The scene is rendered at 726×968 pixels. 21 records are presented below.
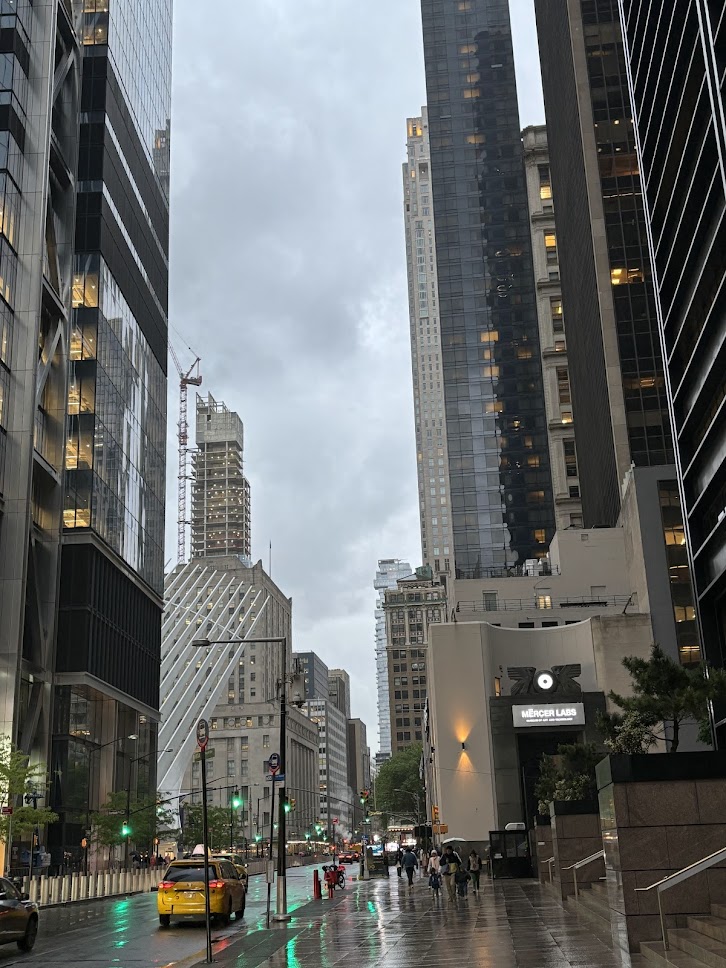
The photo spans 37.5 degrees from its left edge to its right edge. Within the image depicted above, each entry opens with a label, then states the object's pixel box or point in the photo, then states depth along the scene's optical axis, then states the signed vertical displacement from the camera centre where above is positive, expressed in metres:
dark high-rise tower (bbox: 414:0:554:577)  146.38 +74.12
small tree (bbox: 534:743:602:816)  47.22 +1.92
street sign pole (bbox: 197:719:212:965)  20.11 +1.53
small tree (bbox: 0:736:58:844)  51.91 +2.06
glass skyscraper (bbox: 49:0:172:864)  78.81 +31.59
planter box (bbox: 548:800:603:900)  32.81 -0.80
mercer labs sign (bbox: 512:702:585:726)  77.56 +7.15
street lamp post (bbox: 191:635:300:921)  31.94 -0.49
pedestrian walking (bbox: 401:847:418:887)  53.71 -1.97
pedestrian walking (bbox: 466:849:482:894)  44.96 -2.07
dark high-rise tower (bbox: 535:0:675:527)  96.38 +50.31
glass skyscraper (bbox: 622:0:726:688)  41.72 +24.04
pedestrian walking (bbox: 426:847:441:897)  44.53 -2.09
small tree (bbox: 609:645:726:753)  29.27 +3.30
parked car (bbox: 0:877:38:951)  24.17 -1.78
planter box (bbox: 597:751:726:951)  18.28 -0.17
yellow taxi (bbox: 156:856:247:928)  31.92 -1.79
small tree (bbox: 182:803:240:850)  118.19 +0.31
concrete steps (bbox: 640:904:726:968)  15.18 -1.88
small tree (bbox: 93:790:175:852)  79.00 +0.85
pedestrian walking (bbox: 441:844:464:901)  38.84 -1.68
